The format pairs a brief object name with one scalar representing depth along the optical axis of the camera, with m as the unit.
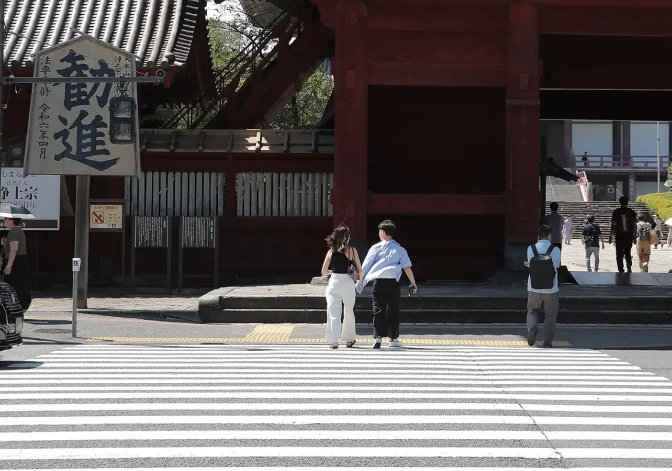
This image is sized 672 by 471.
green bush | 61.38
